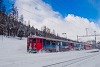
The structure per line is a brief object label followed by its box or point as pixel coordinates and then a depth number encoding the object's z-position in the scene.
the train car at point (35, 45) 14.92
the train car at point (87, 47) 33.56
